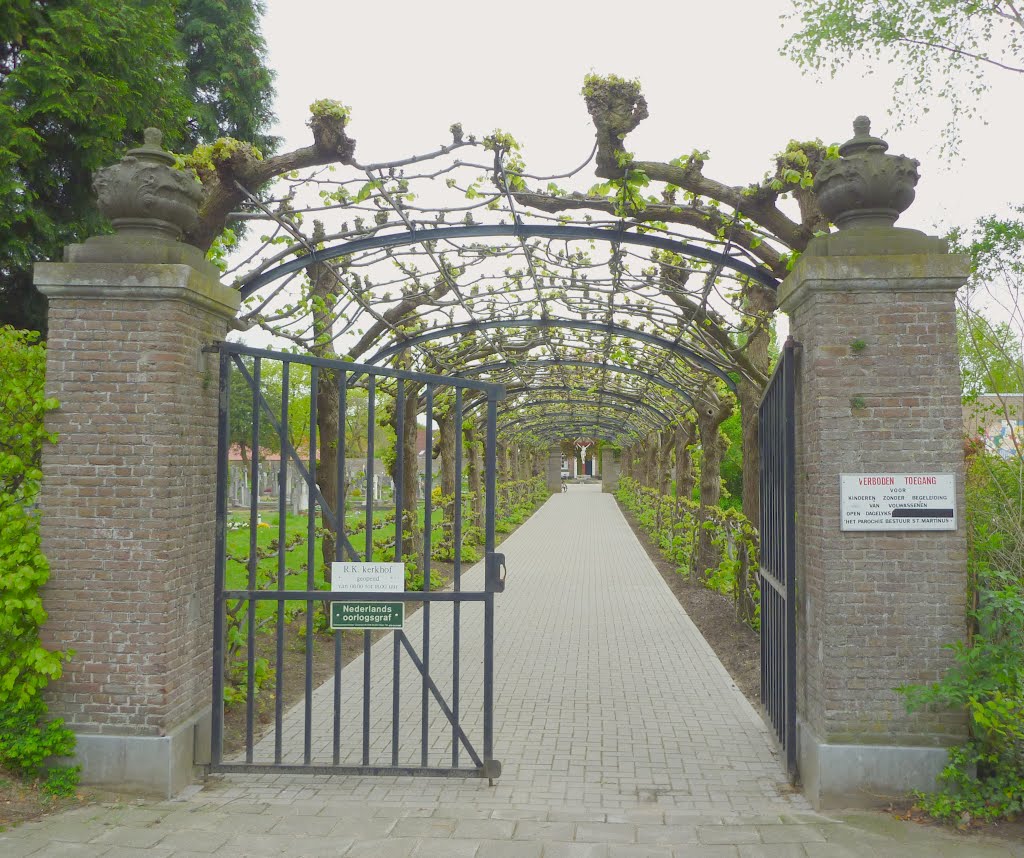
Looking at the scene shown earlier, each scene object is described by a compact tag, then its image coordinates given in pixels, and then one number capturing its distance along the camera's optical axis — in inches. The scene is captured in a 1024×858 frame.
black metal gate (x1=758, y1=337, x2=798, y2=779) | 188.7
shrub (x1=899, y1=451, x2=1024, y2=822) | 152.8
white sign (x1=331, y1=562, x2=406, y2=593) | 188.5
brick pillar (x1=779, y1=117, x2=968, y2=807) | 167.0
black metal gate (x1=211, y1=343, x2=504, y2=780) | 182.7
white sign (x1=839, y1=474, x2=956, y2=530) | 168.4
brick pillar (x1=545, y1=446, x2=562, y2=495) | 1861.5
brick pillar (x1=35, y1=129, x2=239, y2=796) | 174.4
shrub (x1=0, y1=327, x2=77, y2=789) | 168.9
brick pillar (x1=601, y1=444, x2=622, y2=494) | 1872.5
